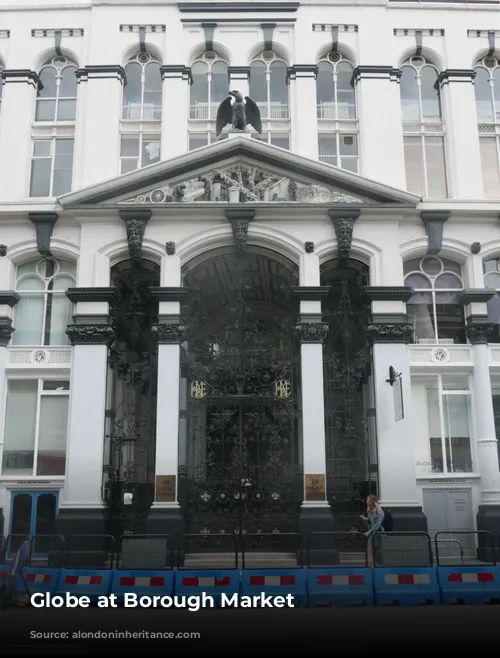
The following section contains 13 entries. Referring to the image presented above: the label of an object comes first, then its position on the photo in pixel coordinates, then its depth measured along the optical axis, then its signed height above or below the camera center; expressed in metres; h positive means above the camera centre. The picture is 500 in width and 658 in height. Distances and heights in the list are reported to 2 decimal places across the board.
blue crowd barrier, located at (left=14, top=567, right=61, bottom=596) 13.41 -1.72
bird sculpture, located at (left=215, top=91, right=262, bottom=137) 21.84 +10.97
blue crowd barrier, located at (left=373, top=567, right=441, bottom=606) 13.30 -1.91
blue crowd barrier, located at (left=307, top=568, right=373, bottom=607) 13.24 -1.88
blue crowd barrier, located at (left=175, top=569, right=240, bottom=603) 13.15 -1.77
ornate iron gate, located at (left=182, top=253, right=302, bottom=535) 20.05 +1.85
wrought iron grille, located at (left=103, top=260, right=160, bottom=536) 20.30 +2.57
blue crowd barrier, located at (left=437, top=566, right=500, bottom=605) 13.36 -1.88
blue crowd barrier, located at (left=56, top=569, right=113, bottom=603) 13.21 -1.76
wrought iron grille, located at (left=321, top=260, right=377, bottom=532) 20.45 +2.25
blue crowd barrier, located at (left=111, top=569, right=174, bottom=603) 13.27 -1.78
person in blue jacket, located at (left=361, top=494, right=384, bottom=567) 16.25 -0.88
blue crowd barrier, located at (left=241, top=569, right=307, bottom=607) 13.18 -1.79
